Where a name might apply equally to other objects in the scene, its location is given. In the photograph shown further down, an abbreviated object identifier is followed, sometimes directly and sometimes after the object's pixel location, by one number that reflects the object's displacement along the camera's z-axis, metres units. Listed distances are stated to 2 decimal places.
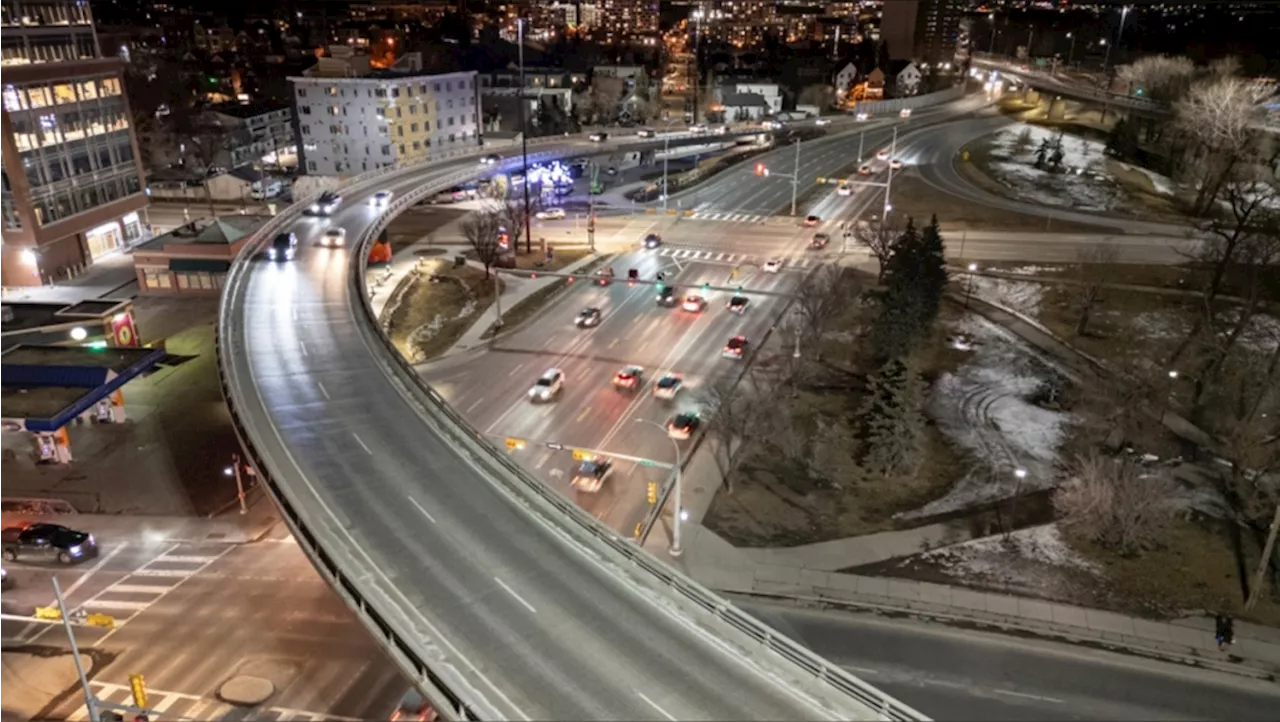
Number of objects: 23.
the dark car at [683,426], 43.72
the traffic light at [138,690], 21.48
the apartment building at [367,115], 100.56
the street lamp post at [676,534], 34.53
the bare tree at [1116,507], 34.12
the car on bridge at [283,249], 54.66
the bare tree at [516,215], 75.00
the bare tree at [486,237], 68.19
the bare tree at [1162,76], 115.12
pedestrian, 29.28
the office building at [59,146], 65.06
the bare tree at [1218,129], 78.50
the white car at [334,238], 57.62
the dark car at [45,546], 35.00
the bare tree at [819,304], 52.78
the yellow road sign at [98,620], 24.89
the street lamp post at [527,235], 70.91
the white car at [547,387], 47.88
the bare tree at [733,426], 39.84
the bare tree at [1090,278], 57.25
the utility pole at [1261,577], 29.55
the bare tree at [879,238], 63.56
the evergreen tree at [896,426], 40.03
